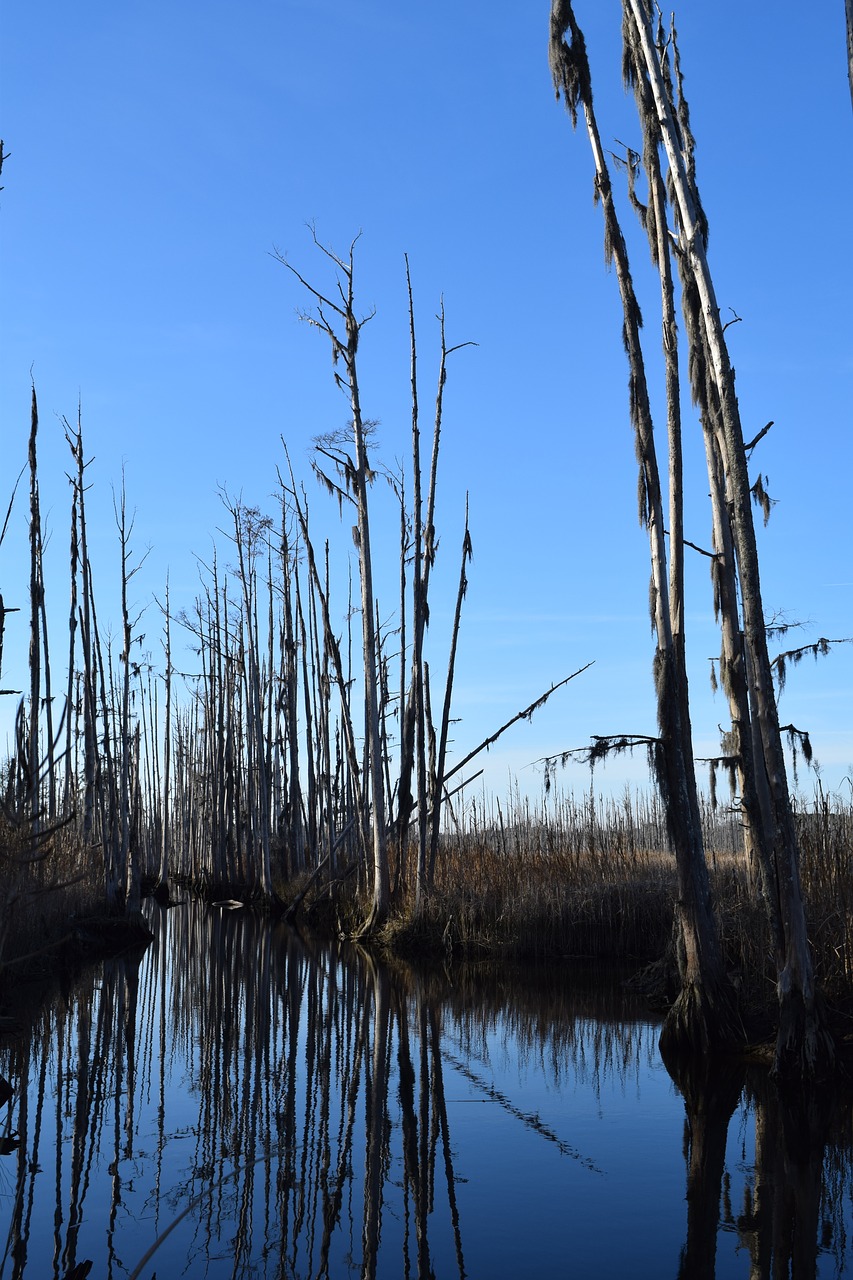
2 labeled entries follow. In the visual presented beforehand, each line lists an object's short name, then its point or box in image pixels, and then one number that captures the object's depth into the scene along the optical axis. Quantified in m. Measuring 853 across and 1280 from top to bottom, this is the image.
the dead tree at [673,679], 8.07
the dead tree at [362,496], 16.22
